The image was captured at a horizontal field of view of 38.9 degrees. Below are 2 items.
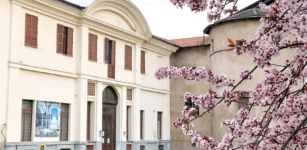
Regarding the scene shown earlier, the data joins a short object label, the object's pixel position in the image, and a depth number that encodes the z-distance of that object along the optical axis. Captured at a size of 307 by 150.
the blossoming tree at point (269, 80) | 4.99
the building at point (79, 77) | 17.98
